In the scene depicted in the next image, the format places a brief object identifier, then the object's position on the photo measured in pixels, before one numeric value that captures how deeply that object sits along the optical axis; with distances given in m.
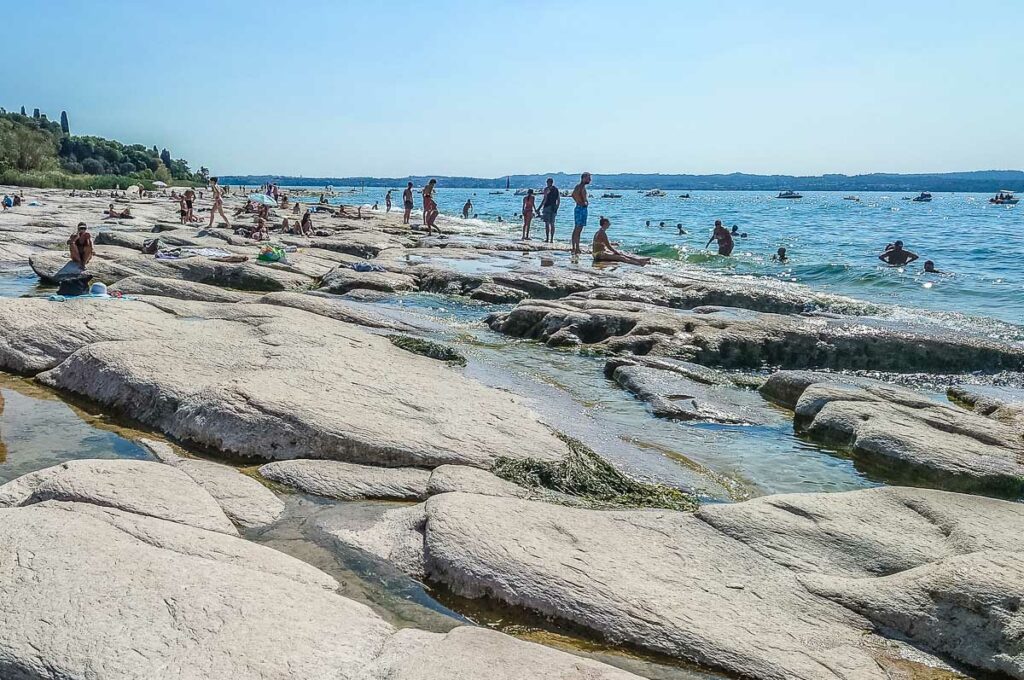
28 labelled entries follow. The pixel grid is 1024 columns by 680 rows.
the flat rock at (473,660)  3.09
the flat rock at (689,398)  8.14
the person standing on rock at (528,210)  33.47
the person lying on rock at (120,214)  31.80
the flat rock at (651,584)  3.69
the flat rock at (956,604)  3.85
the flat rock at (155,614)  2.97
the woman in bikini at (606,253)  23.03
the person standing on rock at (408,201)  38.62
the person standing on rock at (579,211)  24.42
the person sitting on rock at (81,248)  14.32
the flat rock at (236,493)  4.82
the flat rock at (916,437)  6.26
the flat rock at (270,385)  5.95
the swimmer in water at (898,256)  25.44
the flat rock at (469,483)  5.27
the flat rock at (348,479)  5.30
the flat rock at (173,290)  12.53
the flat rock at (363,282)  15.89
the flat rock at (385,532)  4.41
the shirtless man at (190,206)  31.05
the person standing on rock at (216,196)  28.88
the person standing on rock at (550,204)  28.18
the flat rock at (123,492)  4.46
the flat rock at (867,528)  4.66
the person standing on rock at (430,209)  33.84
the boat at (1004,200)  95.99
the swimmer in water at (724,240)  28.60
